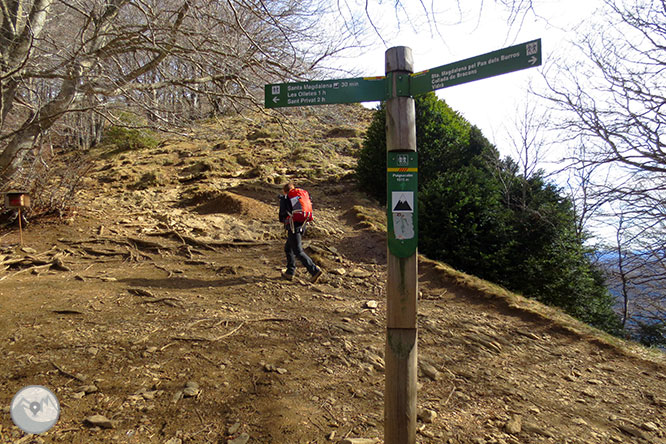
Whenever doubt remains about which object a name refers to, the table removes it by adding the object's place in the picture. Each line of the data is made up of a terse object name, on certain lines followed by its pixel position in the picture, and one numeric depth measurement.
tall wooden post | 2.35
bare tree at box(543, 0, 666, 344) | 6.32
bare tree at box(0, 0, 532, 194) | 5.15
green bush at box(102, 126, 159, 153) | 15.82
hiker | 6.18
